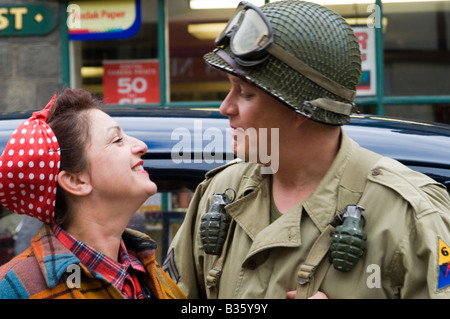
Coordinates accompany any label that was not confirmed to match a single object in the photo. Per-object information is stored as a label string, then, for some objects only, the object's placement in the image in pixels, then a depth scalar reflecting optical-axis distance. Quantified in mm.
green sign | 7527
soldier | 2127
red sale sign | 7727
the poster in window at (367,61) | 7316
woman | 2234
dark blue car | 2803
